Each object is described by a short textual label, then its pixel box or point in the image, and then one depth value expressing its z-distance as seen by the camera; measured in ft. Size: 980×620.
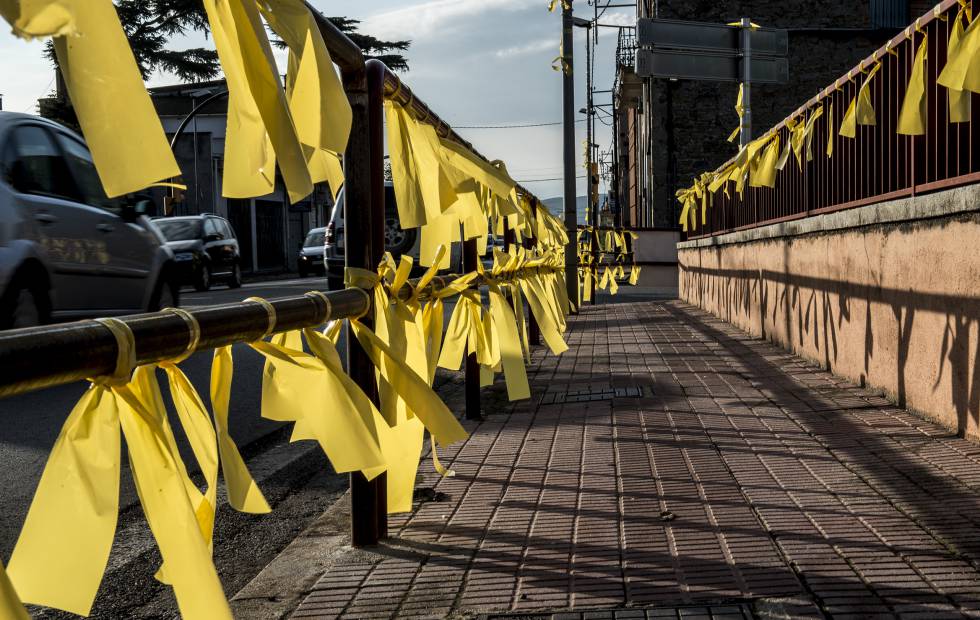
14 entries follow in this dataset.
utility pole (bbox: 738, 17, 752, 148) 46.98
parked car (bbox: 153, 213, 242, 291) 78.48
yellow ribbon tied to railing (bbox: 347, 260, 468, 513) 9.37
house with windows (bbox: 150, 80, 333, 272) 142.20
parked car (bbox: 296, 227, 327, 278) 108.37
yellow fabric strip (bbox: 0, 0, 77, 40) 3.87
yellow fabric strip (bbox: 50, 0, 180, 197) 4.43
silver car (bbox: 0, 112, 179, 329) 24.90
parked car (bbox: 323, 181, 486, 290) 56.90
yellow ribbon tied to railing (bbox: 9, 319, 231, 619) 5.32
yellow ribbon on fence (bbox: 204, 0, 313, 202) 5.46
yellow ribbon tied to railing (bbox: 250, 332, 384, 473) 7.50
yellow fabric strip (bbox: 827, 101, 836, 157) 24.89
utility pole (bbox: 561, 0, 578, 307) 55.31
